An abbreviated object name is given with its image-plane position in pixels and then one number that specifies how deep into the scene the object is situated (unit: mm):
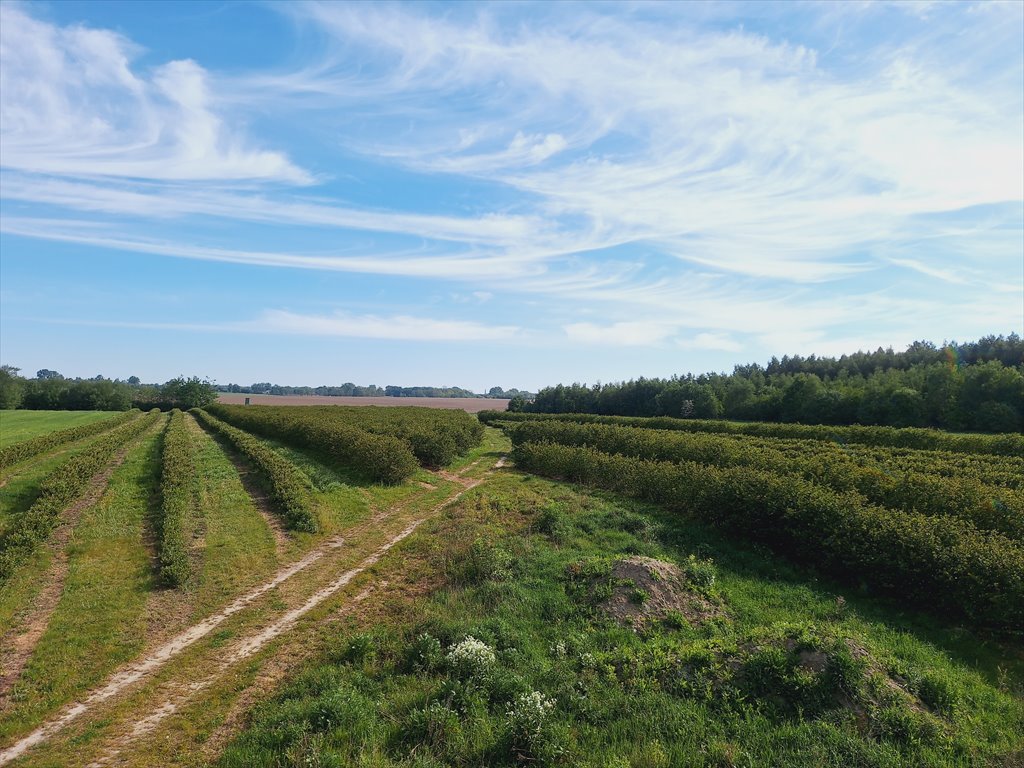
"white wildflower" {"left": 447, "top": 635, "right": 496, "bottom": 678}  7102
